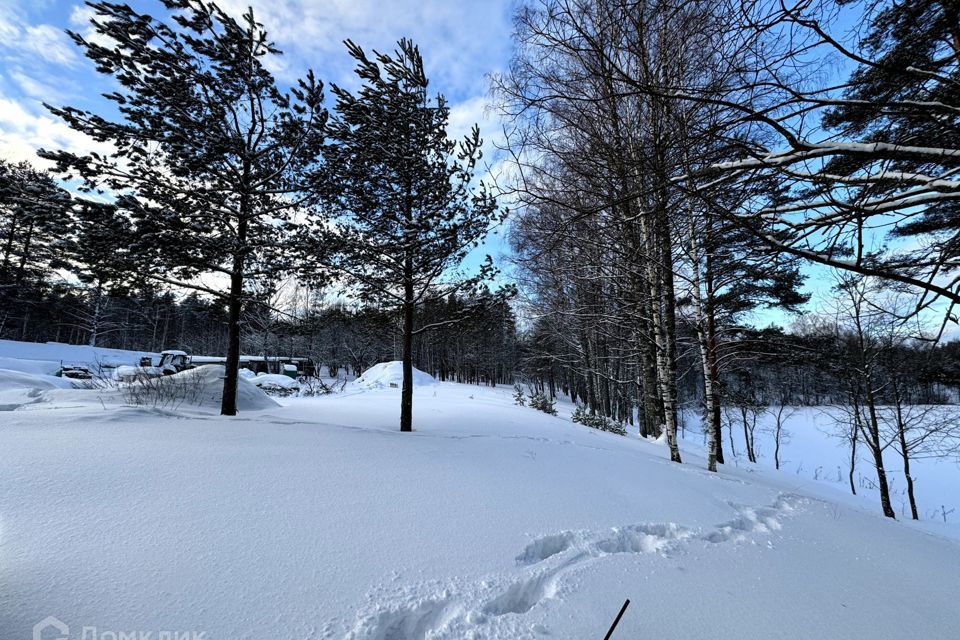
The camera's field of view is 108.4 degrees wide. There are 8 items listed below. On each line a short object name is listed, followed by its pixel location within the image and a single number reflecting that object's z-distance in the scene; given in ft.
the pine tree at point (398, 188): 20.27
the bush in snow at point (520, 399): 47.51
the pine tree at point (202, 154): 17.76
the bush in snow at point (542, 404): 43.54
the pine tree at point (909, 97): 6.34
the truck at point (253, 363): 59.72
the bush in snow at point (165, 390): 24.68
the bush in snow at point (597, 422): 36.78
